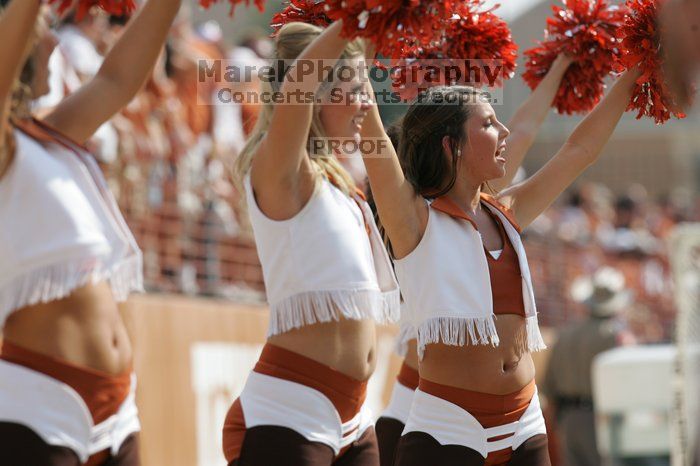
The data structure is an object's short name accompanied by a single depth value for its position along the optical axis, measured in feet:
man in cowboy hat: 56.08
